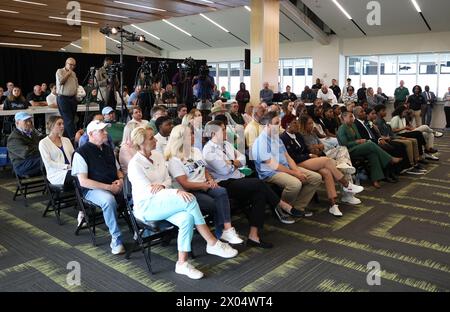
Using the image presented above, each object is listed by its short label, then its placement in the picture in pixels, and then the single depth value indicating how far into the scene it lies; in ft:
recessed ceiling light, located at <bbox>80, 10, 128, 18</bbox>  37.59
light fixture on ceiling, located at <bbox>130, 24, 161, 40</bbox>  56.29
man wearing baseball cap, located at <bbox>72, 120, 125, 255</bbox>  10.59
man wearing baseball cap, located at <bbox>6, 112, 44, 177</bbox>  14.64
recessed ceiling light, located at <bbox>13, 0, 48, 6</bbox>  32.29
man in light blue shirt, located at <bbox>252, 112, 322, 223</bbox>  13.01
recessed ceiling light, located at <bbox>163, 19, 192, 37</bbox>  52.48
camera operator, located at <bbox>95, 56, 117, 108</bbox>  24.02
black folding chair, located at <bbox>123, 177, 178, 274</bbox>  9.50
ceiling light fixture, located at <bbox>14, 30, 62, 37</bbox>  48.76
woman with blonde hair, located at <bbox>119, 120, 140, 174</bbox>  12.14
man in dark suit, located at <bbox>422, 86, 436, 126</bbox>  41.47
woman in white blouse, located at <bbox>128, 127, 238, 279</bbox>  9.31
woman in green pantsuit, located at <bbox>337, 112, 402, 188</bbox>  17.54
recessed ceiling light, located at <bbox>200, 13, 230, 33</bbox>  47.81
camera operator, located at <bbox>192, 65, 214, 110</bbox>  25.98
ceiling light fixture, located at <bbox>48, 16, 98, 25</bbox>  40.78
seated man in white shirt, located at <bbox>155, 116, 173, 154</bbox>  13.29
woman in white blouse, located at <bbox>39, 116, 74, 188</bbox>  12.67
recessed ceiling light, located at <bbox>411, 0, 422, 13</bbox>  35.30
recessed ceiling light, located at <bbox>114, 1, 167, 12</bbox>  33.47
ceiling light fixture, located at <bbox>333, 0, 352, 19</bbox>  37.86
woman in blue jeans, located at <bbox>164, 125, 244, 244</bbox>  10.81
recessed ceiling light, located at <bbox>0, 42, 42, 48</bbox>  54.88
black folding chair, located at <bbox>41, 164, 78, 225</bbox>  12.76
